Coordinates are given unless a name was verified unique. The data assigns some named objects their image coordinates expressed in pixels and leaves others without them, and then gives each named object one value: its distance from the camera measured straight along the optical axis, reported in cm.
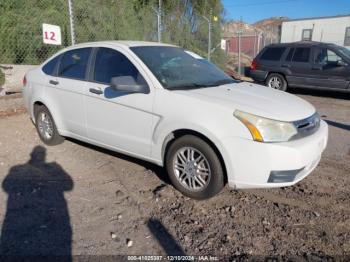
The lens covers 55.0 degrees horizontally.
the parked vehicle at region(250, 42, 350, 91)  1030
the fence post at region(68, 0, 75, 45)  784
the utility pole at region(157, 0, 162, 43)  1023
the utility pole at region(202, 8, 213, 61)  1336
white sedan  329
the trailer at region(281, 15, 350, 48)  2930
